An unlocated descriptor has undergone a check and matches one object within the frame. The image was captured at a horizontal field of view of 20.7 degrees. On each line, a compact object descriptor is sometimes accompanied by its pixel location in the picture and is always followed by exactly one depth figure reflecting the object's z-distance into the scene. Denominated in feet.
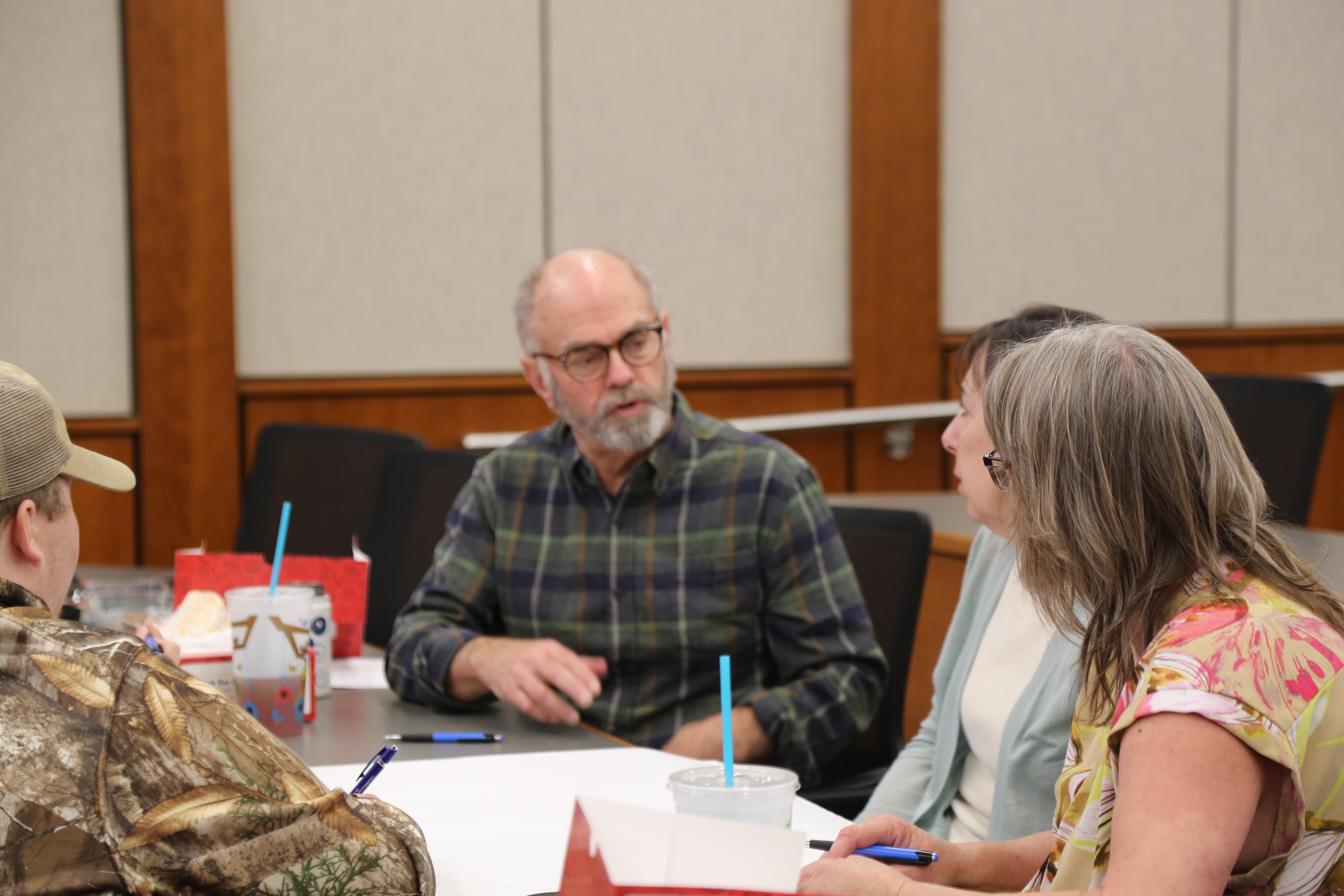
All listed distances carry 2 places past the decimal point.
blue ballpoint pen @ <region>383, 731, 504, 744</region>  12.35
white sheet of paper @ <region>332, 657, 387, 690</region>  13.15
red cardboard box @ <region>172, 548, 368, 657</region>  13.17
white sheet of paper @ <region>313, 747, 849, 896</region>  11.35
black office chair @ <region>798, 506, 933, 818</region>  13.19
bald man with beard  13.04
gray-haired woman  9.90
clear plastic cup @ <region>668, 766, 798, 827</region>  11.00
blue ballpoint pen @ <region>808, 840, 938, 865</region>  11.25
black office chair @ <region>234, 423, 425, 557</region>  15.54
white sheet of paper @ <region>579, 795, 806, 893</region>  8.37
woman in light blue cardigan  11.98
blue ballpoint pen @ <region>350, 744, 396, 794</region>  11.36
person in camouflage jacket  10.30
